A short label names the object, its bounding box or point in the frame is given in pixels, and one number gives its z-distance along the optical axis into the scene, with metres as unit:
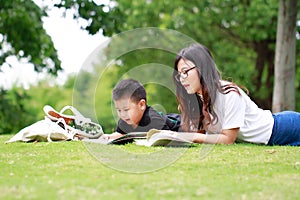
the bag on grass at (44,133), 6.09
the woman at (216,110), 5.55
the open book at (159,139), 5.33
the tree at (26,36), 11.65
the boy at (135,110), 5.93
